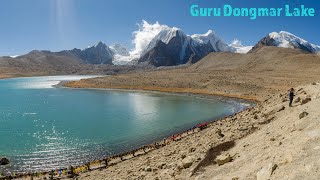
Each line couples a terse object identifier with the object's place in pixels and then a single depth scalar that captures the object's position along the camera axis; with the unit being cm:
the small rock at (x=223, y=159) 1601
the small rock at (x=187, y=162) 1800
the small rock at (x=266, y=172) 1146
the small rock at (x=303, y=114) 1865
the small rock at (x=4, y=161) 2703
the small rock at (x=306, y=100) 2421
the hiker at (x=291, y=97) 2598
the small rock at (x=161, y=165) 2014
